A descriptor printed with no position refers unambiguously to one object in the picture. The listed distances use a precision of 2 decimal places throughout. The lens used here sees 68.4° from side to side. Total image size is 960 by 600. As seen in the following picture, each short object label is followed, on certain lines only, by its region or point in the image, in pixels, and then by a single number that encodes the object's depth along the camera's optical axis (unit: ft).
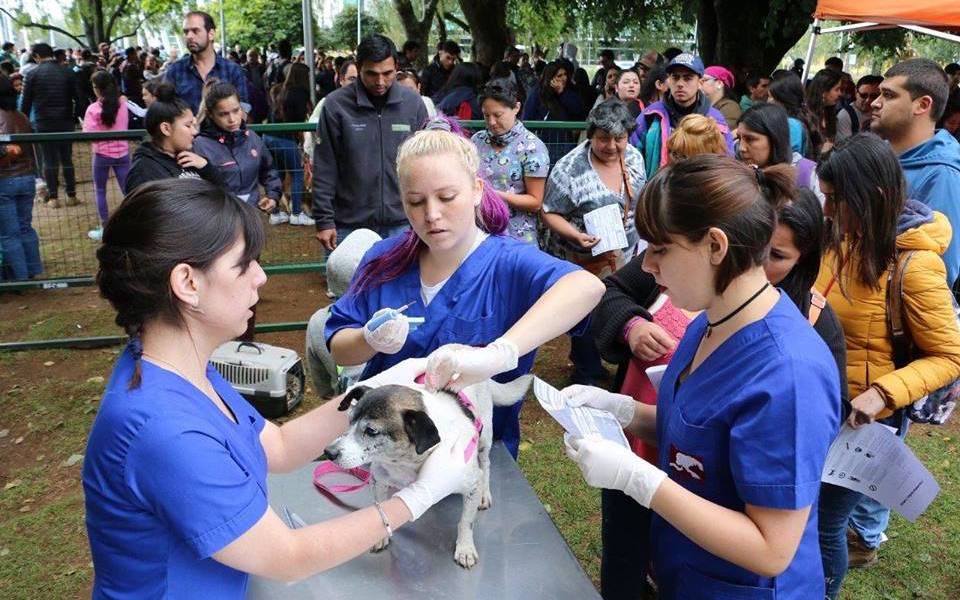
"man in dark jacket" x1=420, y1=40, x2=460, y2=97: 41.88
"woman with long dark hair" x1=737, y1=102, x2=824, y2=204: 14.16
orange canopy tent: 19.39
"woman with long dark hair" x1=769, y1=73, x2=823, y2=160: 18.52
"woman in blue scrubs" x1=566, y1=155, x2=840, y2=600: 4.94
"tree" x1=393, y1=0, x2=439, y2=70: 73.43
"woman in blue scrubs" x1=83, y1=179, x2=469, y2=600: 4.43
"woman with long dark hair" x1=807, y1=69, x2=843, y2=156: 23.17
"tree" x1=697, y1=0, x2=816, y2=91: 40.27
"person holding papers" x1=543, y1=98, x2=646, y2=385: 16.07
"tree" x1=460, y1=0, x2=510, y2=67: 59.57
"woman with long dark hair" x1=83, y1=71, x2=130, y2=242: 24.64
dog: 6.02
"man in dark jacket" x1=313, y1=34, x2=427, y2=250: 16.74
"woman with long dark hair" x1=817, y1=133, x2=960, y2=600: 8.54
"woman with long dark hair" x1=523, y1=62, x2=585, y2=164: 32.50
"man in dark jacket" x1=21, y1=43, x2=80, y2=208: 35.04
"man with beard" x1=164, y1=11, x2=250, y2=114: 20.48
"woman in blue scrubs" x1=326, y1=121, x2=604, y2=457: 6.80
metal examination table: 5.88
